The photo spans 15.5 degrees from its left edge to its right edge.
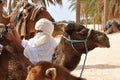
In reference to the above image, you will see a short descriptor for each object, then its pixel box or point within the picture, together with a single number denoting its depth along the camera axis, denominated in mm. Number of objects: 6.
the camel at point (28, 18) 8383
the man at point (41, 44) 4836
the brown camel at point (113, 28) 25602
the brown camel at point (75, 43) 5191
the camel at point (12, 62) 4164
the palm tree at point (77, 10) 24528
